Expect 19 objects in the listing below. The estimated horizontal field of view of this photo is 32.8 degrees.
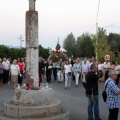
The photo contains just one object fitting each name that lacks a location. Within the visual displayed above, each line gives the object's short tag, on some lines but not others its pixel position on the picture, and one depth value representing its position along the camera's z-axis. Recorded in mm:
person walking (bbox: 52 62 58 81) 15774
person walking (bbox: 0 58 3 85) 13303
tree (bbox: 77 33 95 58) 48383
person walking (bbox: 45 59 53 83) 14671
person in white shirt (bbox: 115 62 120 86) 12916
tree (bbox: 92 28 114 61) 25417
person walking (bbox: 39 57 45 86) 13655
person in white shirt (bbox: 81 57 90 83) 13197
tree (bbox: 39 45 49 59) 30069
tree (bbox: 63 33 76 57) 53142
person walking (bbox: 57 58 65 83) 14602
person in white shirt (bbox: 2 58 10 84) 13858
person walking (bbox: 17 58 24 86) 14284
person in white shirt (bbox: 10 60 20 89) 11895
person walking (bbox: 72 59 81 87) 13162
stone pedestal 5424
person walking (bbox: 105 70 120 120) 5289
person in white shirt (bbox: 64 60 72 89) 12387
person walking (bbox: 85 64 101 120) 6074
